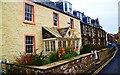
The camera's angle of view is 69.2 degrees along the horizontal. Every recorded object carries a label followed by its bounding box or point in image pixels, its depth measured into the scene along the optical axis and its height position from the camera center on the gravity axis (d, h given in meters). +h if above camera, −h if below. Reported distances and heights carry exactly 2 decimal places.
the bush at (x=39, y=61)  4.54 -1.19
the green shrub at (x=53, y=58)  6.32 -1.42
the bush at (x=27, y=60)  4.93 -1.29
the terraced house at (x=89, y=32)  14.75 +1.41
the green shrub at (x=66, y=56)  6.28 -1.26
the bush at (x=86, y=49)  10.58 -1.25
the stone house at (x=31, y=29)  6.25 +0.85
